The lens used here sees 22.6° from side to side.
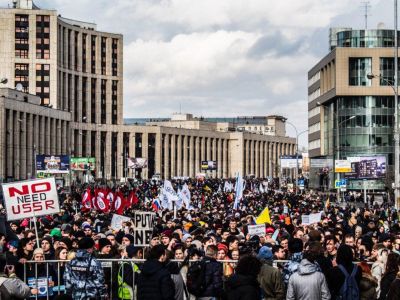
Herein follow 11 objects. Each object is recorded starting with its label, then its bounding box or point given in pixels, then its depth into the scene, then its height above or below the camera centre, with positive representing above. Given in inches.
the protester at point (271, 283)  452.1 -46.6
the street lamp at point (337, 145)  3590.1 +129.3
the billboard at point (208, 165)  6594.5 +98.7
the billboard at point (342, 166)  2920.8 +40.9
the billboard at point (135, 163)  5428.2 +92.1
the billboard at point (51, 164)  3494.1 +56.1
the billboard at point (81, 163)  4311.0 +73.3
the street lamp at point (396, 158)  1833.7 +42.1
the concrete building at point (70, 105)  4286.4 +386.3
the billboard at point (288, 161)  3969.0 +75.4
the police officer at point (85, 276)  470.0 -45.1
